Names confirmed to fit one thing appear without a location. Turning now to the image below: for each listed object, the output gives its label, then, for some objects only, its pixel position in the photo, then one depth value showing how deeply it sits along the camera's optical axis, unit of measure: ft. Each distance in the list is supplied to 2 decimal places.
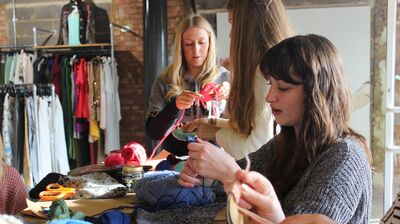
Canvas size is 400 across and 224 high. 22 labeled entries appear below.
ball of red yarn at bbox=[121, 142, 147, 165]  6.24
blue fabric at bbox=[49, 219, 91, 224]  3.41
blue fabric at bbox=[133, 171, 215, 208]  4.30
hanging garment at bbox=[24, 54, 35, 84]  14.88
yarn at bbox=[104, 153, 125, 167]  6.31
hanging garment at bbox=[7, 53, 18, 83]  14.84
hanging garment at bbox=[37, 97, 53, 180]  12.45
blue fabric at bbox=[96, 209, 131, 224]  3.81
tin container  5.32
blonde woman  6.60
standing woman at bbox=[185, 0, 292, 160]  4.56
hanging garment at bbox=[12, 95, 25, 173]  12.08
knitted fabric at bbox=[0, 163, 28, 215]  5.18
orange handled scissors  4.99
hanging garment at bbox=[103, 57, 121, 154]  14.52
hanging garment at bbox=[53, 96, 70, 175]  13.46
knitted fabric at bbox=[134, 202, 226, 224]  3.98
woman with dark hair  3.10
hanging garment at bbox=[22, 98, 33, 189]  12.11
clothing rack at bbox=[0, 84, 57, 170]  12.20
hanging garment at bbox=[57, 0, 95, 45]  15.26
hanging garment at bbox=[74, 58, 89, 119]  14.30
